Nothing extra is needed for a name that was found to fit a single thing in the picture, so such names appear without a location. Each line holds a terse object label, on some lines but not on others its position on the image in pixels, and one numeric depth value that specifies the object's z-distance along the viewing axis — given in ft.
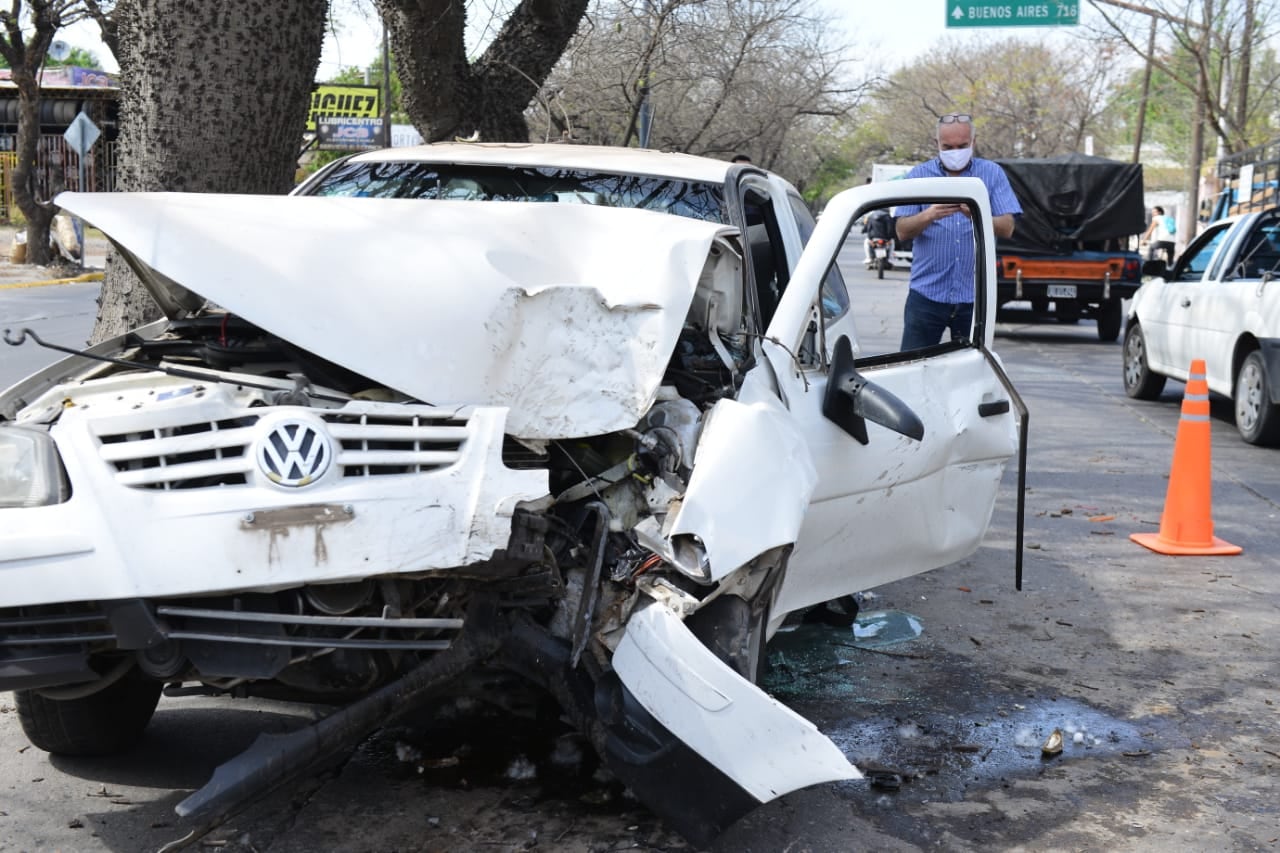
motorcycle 109.50
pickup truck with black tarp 64.90
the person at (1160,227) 110.03
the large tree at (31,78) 78.59
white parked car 33.58
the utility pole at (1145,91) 96.27
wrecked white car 10.34
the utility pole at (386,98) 72.43
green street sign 87.30
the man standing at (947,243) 24.00
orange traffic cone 23.59
